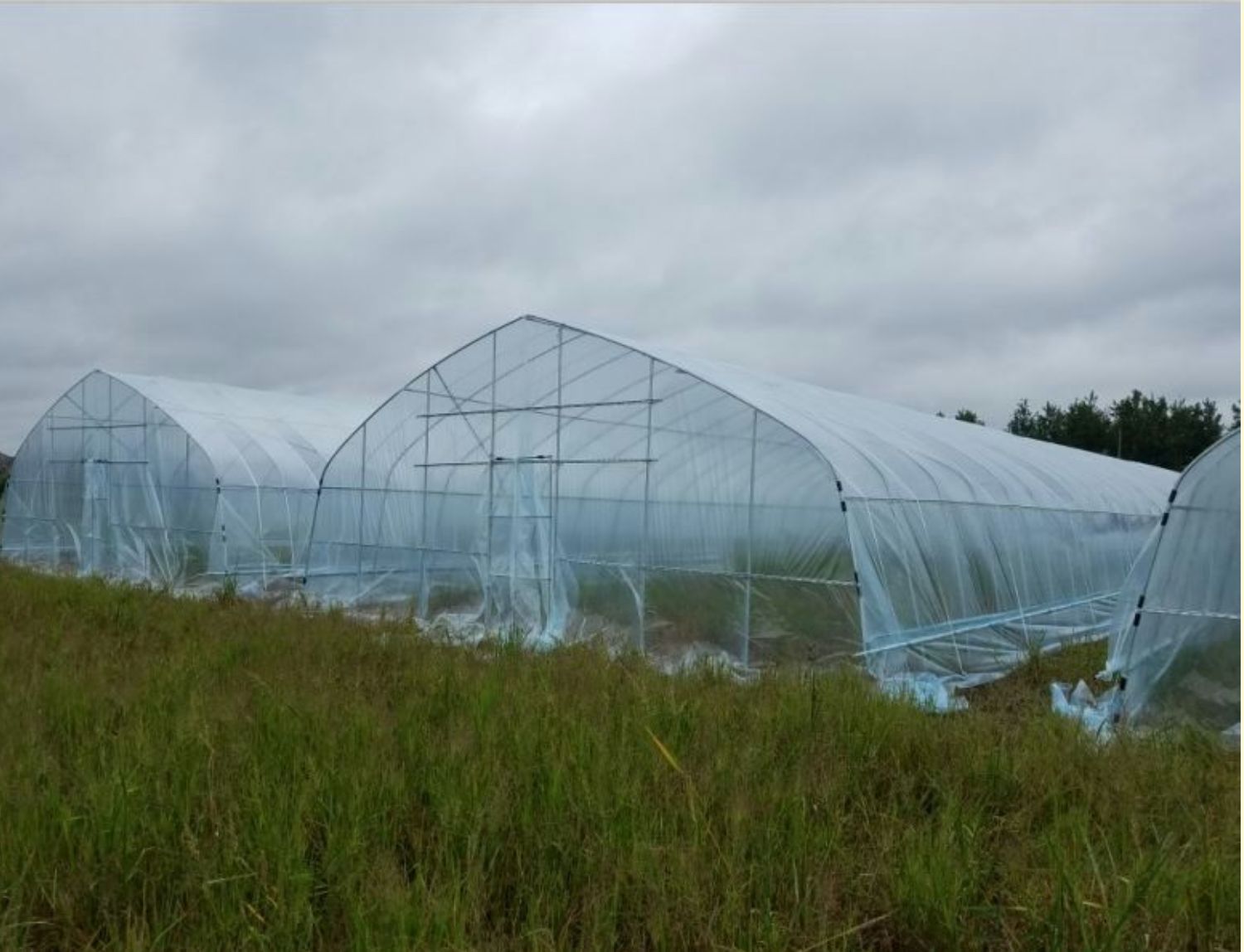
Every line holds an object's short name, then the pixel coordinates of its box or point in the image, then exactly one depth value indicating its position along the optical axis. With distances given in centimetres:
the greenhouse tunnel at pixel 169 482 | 1666
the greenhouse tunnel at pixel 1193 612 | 752
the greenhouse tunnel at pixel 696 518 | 989
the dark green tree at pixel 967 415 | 5362
